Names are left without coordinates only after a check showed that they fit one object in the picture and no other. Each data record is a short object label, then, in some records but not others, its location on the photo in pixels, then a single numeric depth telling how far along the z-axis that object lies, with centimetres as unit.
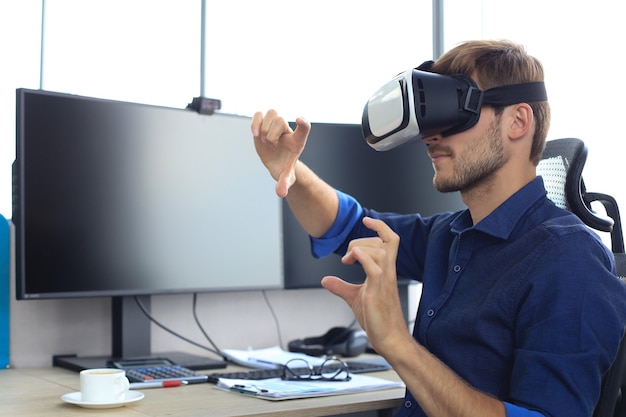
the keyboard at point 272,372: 149
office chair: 127
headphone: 184
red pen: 138
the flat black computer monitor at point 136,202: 154
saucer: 119
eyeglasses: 149
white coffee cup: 120
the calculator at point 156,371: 144
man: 105
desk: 118
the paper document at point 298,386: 132
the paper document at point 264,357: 167
